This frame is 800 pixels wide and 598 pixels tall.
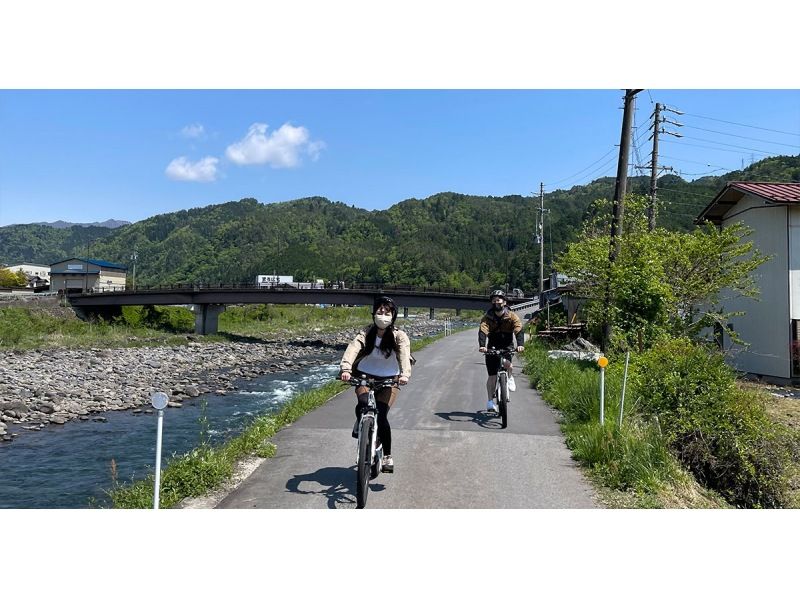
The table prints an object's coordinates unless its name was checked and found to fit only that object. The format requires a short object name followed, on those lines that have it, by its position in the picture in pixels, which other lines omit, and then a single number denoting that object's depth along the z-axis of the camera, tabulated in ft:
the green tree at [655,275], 40.78
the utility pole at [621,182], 48.52
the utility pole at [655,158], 87.92
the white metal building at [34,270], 338.30
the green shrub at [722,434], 25.93
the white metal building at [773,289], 57.93
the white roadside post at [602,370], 23.24
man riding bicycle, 29.89
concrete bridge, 166.09
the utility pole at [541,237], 147.28
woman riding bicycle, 19.07
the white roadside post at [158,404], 16.11
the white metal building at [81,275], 219.20
